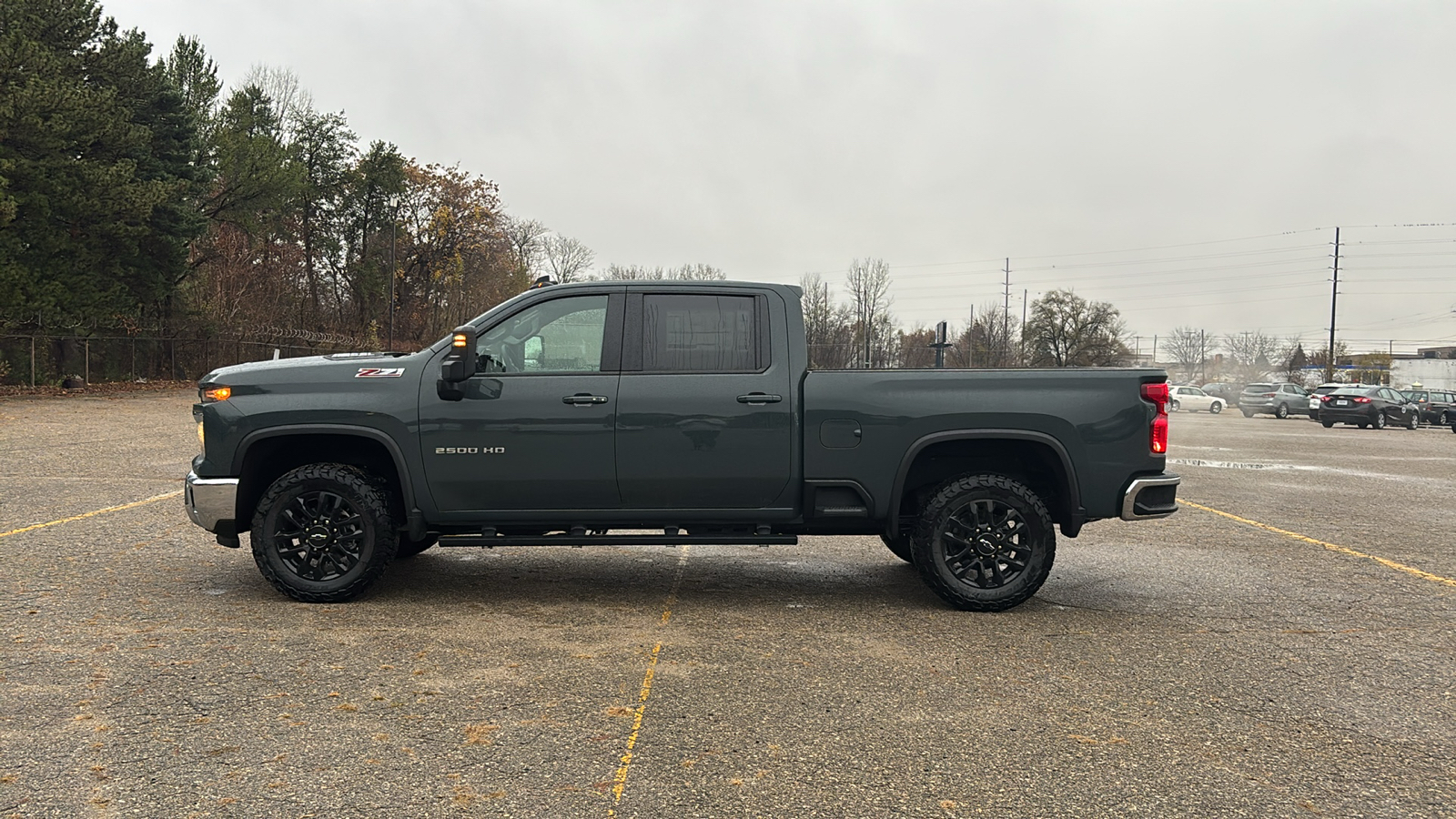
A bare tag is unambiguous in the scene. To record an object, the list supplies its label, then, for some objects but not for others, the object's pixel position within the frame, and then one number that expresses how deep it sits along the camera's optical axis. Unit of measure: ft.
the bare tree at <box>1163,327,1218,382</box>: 365.61
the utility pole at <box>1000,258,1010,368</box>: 306.41
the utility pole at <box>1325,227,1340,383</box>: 202.39
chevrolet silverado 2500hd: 19.30
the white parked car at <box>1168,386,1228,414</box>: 156.76
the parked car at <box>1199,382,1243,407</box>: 189.08
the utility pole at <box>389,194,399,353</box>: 180.65
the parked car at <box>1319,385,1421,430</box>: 111.34
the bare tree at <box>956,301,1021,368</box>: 298.15
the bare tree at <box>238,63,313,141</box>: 186.19
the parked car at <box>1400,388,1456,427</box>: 119.14
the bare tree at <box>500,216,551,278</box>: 264.72
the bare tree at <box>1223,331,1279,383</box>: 363.97
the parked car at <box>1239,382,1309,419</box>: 140.26
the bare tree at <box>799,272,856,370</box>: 214.69
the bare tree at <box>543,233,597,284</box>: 285.23
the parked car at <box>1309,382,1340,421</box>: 121.19
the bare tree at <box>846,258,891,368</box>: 254.88
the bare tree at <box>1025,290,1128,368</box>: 300.61
